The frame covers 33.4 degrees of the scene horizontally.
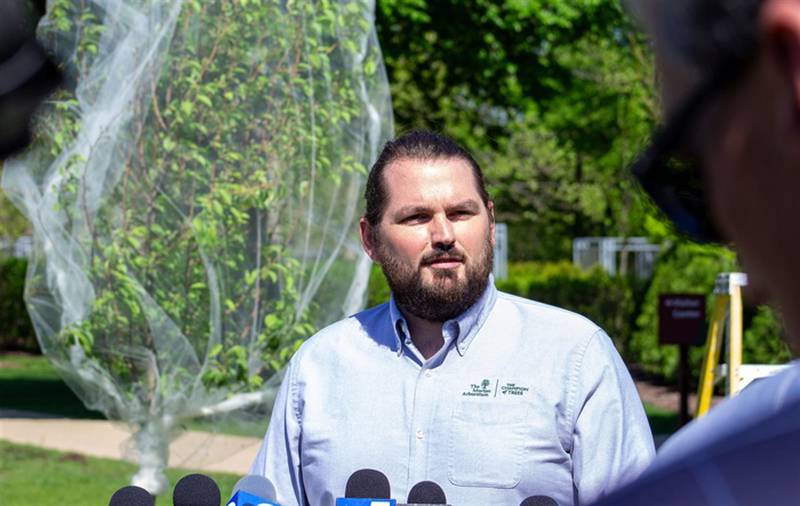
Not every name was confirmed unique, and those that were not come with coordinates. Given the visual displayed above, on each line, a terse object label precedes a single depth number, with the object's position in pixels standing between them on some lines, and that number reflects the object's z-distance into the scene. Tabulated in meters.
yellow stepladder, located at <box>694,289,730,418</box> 8.11
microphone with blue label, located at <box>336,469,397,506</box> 2.82
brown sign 11.48
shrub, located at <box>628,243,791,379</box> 16.09
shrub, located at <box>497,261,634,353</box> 20.33
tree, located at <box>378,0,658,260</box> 15.16
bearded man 3.32
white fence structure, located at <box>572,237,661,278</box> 25.02
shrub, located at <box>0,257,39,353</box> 25.52
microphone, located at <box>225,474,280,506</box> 2.74
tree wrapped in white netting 7.62
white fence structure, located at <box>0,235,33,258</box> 29.20
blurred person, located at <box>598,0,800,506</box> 0.83
